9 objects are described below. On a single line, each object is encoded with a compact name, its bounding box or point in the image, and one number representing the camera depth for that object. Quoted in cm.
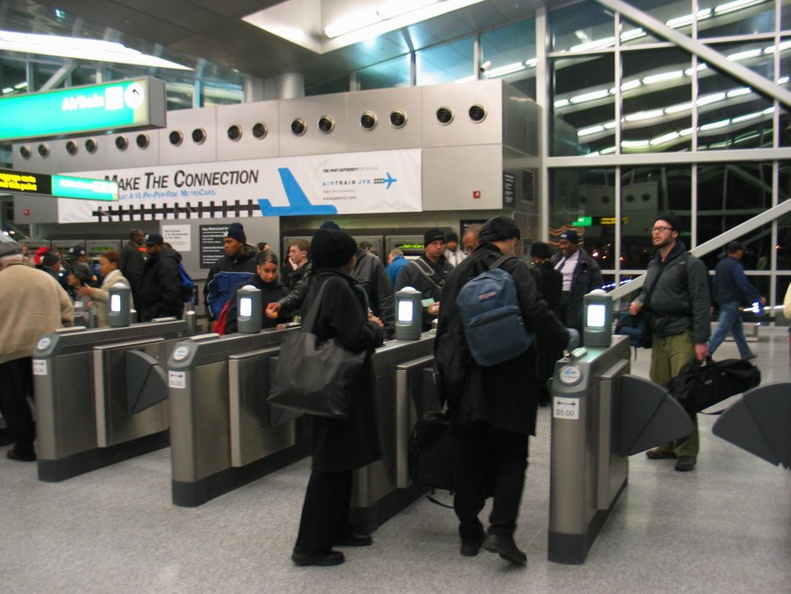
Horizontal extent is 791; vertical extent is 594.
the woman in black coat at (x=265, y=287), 527
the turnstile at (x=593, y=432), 335
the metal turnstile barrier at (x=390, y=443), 386
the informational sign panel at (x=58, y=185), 710
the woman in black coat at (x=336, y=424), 331
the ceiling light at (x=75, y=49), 1297
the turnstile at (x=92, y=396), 476
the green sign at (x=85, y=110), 558
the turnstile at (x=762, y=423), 346
